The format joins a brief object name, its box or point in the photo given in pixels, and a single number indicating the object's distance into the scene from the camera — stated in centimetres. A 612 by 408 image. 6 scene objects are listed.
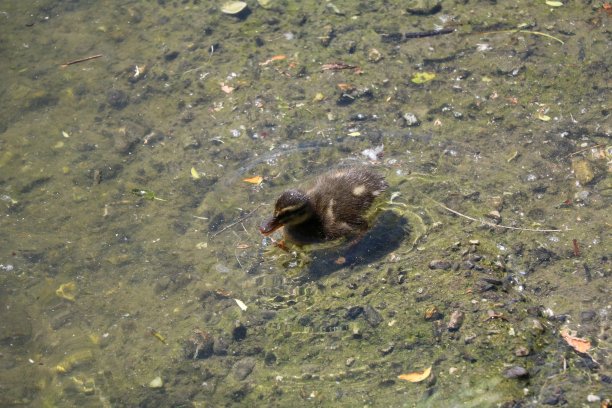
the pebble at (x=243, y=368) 864
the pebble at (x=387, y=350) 844
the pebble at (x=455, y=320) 844
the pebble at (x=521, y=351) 790
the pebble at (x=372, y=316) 880
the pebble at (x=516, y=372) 771
